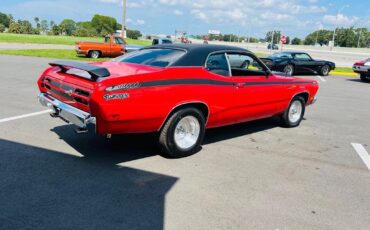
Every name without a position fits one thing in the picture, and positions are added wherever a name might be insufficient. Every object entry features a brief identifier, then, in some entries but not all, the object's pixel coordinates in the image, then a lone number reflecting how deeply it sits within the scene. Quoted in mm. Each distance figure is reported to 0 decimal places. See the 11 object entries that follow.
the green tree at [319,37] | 130625
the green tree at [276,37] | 124262
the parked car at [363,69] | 18766
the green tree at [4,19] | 133000
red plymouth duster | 4293
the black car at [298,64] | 19438
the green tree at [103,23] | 147125
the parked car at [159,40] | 25797
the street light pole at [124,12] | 32750
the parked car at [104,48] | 24375
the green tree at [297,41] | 138275
